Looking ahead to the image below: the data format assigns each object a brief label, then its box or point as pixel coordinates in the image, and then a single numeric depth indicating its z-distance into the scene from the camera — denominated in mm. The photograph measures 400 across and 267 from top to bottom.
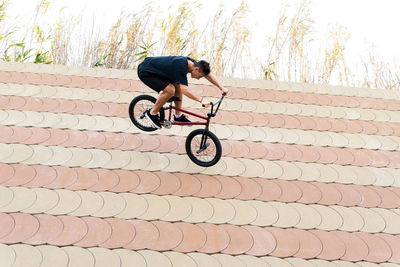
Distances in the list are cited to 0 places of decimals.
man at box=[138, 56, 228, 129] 5014
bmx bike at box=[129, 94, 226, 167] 5207
